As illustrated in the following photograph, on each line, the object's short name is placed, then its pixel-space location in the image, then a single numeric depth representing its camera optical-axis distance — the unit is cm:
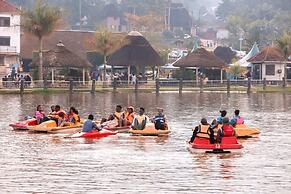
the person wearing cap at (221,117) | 4276
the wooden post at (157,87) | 8731
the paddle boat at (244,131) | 4572
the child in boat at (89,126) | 4475
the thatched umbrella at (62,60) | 9119
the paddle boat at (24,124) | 4825
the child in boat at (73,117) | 4769
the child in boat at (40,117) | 4797
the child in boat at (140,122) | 4600
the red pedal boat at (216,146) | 3884
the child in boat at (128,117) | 4794
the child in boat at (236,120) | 4526
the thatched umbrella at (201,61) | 10062
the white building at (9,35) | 10144
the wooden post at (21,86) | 7959
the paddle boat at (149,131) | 4569
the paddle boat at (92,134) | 4481
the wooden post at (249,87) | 9075
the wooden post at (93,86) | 8447
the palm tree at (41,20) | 9038
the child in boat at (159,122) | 4607
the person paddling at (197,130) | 3931
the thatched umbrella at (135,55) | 10100
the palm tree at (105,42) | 9875
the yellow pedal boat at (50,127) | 4697
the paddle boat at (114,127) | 4716
